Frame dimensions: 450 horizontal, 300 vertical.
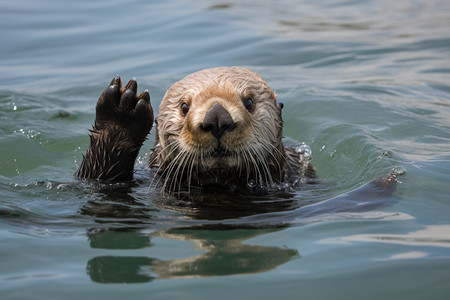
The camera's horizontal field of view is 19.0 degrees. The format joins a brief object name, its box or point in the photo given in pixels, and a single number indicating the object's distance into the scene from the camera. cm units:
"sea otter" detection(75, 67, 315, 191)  920
